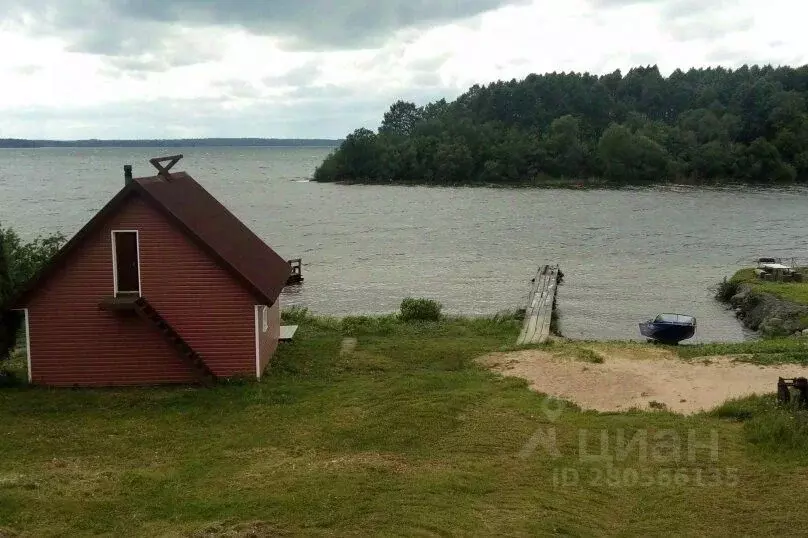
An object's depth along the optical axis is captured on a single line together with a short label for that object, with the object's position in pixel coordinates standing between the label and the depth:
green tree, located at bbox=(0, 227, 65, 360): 24.75
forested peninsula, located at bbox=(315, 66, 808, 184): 139.12
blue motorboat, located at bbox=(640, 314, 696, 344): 32.50
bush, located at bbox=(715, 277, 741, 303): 44.72
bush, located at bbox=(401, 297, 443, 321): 35.47
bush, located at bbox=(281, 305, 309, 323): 34.12
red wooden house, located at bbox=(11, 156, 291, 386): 22.83
